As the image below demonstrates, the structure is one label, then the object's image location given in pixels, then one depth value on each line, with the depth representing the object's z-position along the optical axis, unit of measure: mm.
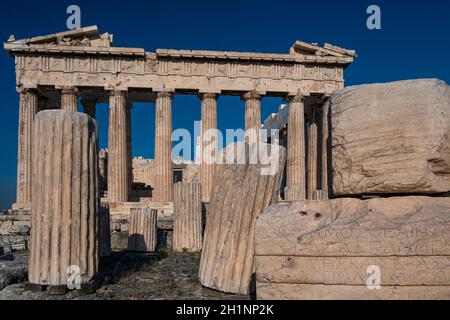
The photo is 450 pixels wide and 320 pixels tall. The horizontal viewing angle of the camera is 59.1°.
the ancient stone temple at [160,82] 18688
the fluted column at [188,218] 10953
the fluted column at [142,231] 10667
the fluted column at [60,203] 5355
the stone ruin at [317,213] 3008
